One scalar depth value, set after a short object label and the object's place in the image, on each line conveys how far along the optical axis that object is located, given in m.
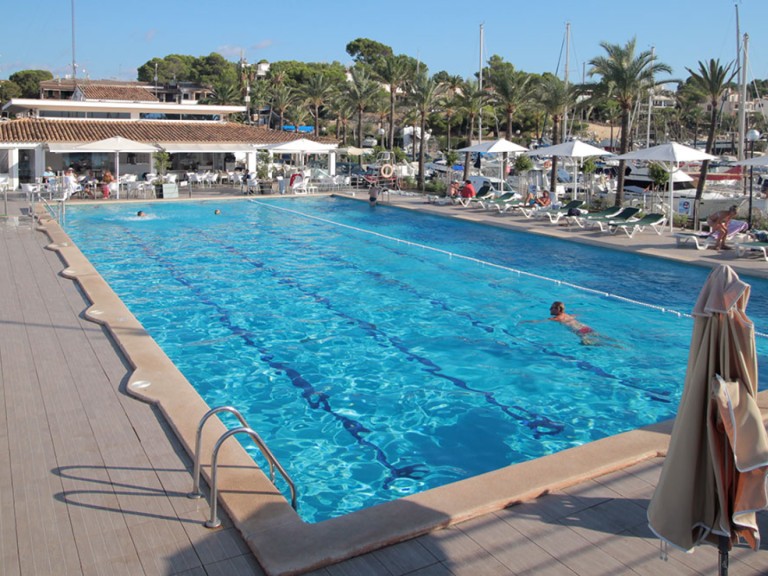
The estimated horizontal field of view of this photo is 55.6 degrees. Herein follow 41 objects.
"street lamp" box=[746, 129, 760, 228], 17.53
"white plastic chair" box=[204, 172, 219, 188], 32.72
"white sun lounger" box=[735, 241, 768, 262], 14.89
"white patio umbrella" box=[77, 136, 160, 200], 27.22
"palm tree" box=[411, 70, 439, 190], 32.84
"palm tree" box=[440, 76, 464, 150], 36.11
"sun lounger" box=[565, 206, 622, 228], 19.75
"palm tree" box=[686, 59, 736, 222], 25.56
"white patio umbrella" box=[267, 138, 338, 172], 31.52
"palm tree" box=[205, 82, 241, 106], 62.25
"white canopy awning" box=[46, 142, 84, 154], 29.00
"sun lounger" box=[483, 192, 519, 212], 23.98
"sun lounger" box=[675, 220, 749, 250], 16.19
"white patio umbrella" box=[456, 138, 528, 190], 25.31
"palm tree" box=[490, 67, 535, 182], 31.05
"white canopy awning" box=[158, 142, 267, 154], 33.03
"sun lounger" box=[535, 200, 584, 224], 21.39
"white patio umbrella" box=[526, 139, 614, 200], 22.02
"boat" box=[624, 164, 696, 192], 31.34
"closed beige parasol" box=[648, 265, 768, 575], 3.52
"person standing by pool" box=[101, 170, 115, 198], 26.89
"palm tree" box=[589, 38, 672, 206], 24.36
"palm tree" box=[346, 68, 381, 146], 45.00
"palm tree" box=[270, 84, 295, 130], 57.62
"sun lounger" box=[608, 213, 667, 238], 18.45
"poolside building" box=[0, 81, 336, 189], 30.38
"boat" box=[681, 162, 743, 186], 33.00
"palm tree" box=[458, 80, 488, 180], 34.00
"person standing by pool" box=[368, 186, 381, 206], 26.81
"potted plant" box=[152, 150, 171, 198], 32.94
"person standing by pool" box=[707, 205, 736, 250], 16.03
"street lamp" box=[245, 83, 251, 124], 65.71
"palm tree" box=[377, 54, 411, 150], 38.44
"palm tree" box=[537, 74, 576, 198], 28.80
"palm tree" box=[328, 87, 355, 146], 55.09
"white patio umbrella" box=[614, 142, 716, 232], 17.83
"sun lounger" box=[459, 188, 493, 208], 25.49
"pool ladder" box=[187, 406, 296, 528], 4.43
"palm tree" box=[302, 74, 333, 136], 52.94
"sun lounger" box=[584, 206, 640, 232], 19.22
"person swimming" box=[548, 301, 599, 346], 10.63
